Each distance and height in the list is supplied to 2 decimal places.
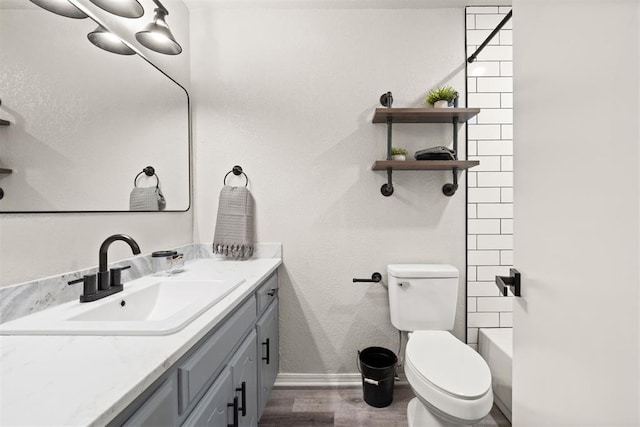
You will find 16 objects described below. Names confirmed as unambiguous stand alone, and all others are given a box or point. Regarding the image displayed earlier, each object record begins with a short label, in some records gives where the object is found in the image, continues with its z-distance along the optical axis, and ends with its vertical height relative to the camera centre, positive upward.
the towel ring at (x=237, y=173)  1.87 +0.26
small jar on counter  1.42 -0.26
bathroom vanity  0.48 -0.33
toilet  1.12 -0.68
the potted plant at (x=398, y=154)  1.73 +0.37
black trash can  1.64 -1.00
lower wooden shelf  1.64 +0.29
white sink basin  0.75 -0.33
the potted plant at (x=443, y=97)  1.69 +0.71
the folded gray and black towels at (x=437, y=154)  1.66 +0.36
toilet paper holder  1.80 -0.42
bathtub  1.57 -0.85
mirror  0.89 +0.37
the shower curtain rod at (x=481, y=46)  1.32 +0.98
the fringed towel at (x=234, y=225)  1.78 -0.08
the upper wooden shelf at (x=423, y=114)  1.65 +0.59
